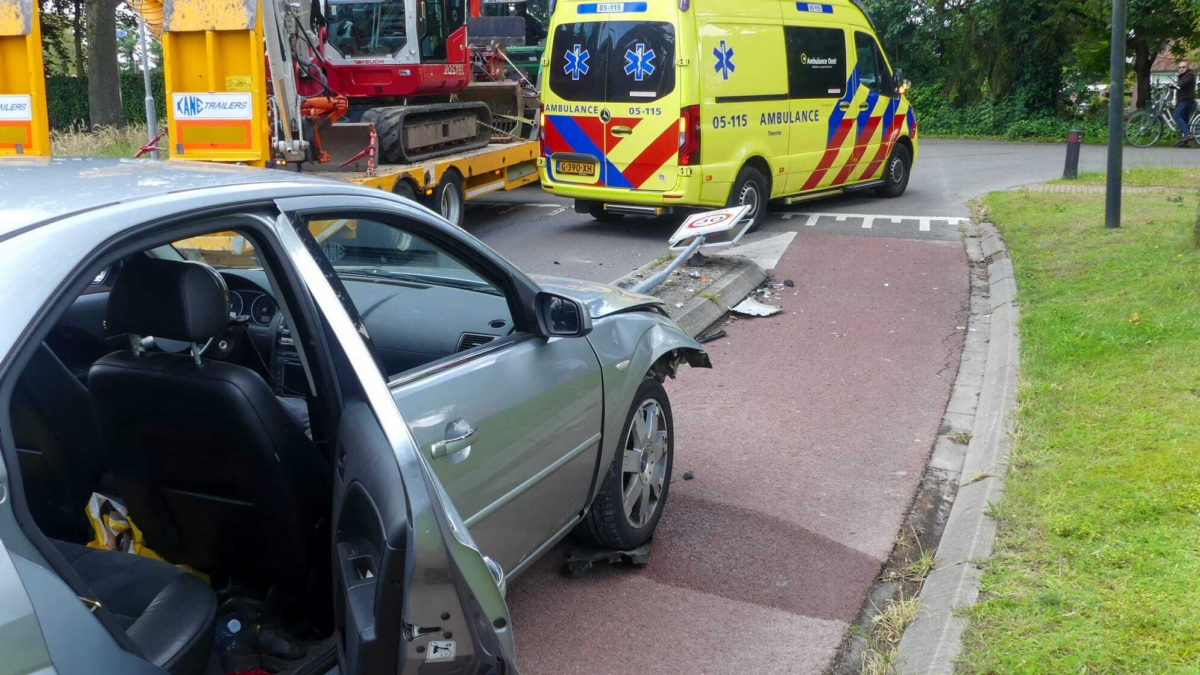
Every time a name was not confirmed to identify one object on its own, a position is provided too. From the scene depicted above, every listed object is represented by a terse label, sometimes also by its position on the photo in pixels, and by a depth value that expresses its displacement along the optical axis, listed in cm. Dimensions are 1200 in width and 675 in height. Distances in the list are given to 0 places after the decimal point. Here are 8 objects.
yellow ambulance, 1113
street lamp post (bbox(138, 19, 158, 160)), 1783
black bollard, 1684
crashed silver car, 204
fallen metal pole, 800
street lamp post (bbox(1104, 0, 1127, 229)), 1090
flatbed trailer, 1064
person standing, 2428
